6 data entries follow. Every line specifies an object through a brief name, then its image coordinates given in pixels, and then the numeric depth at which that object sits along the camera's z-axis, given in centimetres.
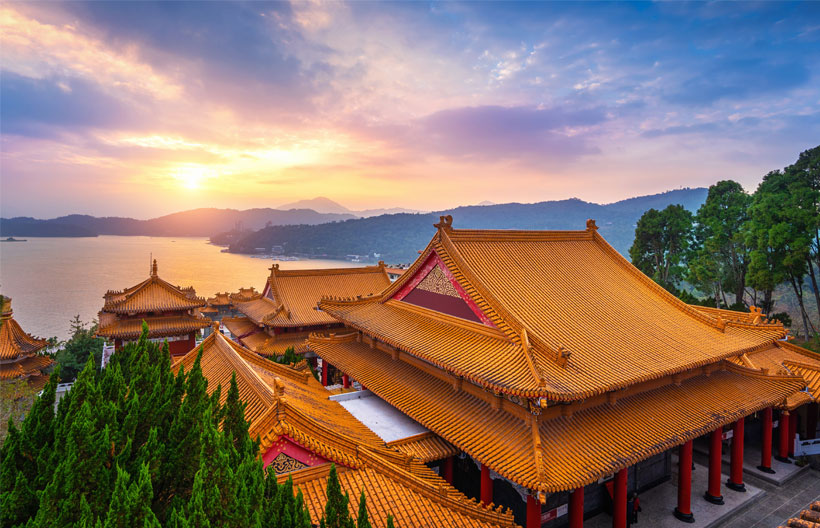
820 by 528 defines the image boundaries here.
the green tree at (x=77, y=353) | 3203
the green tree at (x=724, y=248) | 3462
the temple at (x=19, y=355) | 2364
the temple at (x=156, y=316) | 2533
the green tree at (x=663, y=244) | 4045
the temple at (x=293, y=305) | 2827
